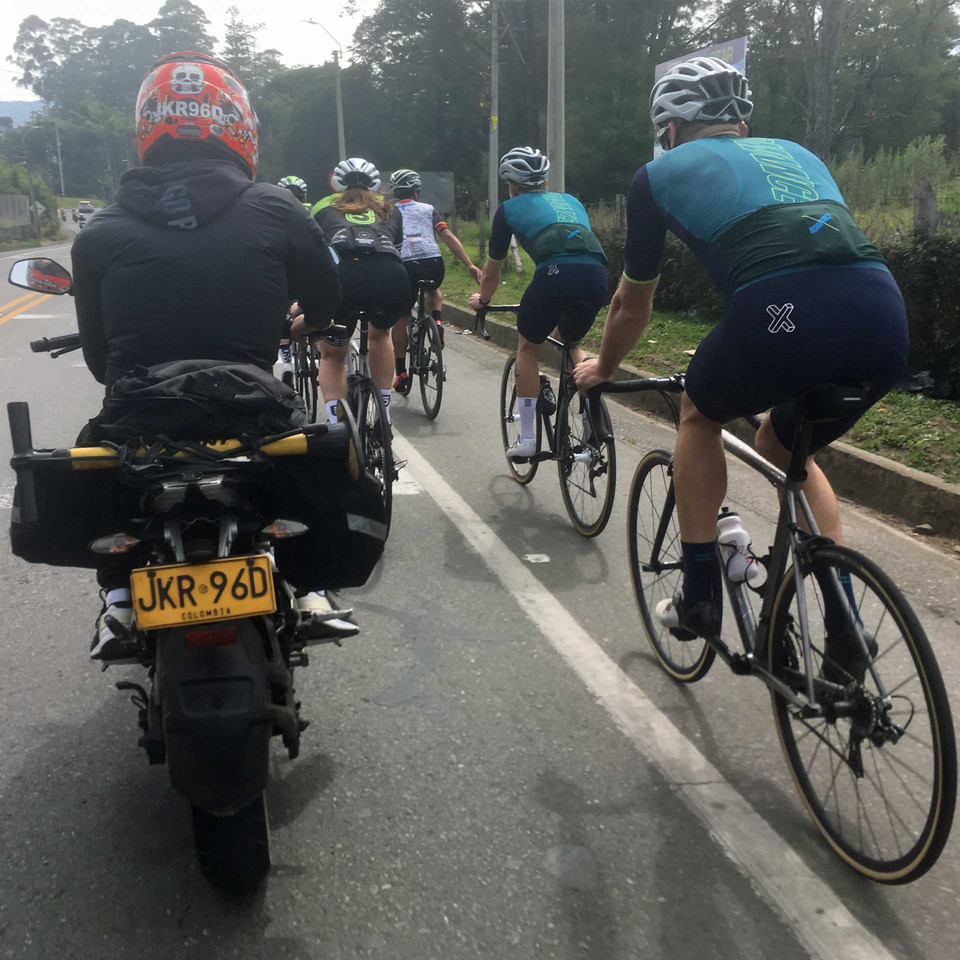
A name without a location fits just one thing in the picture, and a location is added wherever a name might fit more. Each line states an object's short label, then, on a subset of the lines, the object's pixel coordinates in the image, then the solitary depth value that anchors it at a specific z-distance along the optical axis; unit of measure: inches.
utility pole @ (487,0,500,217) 1004.6
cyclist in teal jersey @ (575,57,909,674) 98.5
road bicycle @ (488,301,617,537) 196.7
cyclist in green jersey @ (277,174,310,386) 194.1
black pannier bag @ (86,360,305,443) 92.8
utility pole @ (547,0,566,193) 557.0
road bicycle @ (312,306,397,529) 198.4
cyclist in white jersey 331.3
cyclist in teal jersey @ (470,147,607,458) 207.0
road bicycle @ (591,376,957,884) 89.7
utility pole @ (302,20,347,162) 1678.4
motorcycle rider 101.9
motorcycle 83.9
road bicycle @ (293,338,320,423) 311.2
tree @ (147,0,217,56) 5457.7
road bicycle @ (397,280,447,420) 314.7
